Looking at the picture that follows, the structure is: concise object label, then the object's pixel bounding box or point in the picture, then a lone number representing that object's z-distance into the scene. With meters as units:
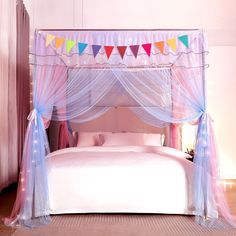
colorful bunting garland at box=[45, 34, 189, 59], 3.75
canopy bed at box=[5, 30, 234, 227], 3.45
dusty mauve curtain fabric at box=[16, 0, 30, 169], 5.32
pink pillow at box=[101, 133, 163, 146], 5.26
